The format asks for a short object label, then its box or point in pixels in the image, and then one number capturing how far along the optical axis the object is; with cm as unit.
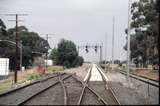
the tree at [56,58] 13250
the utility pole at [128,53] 4078
